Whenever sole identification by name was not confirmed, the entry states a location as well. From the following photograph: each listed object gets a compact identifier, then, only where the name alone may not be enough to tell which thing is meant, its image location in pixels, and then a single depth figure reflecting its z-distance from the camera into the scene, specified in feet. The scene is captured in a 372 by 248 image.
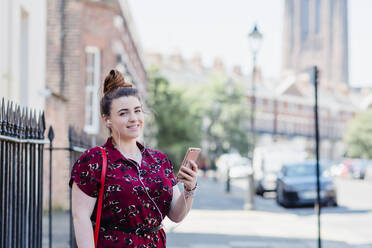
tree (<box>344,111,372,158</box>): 233.35
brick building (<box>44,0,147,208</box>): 43.88
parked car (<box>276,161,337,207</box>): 59.31
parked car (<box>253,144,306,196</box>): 86.53
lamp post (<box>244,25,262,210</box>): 55.42
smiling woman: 9.60
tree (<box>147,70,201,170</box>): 94.17
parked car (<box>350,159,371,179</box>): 132.98
